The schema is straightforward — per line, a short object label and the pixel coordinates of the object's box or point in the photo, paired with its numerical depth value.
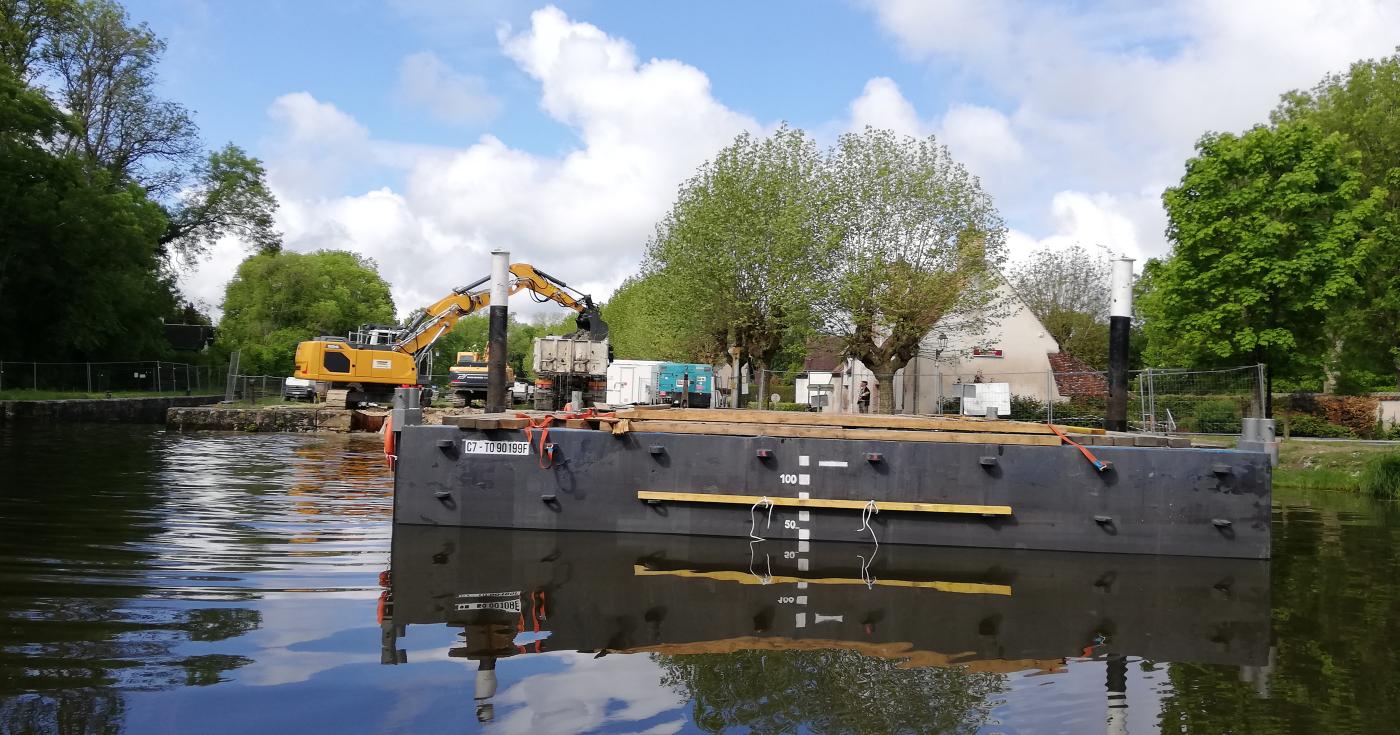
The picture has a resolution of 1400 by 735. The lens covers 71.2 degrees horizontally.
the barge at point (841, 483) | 11.74
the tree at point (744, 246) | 39.50
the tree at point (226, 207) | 63.25
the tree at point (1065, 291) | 63.16
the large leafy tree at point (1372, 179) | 38.16
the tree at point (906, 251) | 35.12
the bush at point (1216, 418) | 23.16
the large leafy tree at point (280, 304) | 77.69
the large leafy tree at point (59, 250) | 42.00
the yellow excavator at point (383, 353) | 36.81
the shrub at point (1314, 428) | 32.81
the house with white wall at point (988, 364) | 39.31
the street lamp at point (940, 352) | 36.96
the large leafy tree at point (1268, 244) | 33.94
